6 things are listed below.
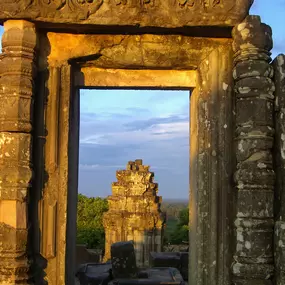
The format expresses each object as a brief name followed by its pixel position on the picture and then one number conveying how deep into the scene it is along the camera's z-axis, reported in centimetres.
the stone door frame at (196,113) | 427
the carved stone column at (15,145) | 398
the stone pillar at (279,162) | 395
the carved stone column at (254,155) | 398
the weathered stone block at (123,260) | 1084
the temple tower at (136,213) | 1716
